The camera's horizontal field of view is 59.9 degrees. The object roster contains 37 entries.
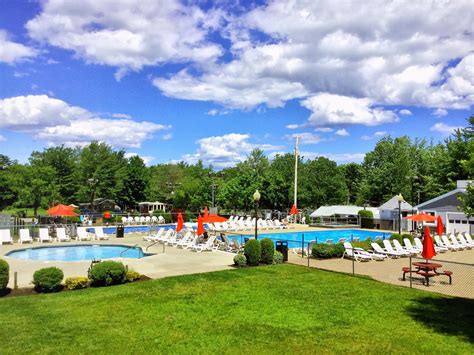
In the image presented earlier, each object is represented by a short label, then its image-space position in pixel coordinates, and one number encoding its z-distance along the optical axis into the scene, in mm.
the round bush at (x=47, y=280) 12586
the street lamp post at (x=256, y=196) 19734
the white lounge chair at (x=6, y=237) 24406
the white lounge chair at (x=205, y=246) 22266
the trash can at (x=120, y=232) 28578
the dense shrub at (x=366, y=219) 39347
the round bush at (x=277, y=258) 18094
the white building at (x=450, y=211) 31203
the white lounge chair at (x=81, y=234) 26688
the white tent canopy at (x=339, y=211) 41031
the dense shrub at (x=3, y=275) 12079
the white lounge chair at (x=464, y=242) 24797
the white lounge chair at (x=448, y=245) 23875
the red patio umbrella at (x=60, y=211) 25562
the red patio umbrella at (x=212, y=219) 25156
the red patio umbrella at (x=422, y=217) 26172
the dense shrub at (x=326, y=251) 19656
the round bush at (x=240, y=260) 17375
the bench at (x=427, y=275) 14211
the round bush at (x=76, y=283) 13156
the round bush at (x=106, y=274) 13445
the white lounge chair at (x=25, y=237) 24859
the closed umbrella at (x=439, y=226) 24959
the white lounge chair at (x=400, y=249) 20938
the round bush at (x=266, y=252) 18000
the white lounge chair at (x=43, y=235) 25344
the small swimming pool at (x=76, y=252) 22234
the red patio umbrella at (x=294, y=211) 41938
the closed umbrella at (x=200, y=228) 21812
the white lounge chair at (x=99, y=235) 27109
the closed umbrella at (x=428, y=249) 13211
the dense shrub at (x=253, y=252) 17500
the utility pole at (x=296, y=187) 46516
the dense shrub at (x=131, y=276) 14208
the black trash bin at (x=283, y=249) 18922
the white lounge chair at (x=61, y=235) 25719
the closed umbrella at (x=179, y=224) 24875
